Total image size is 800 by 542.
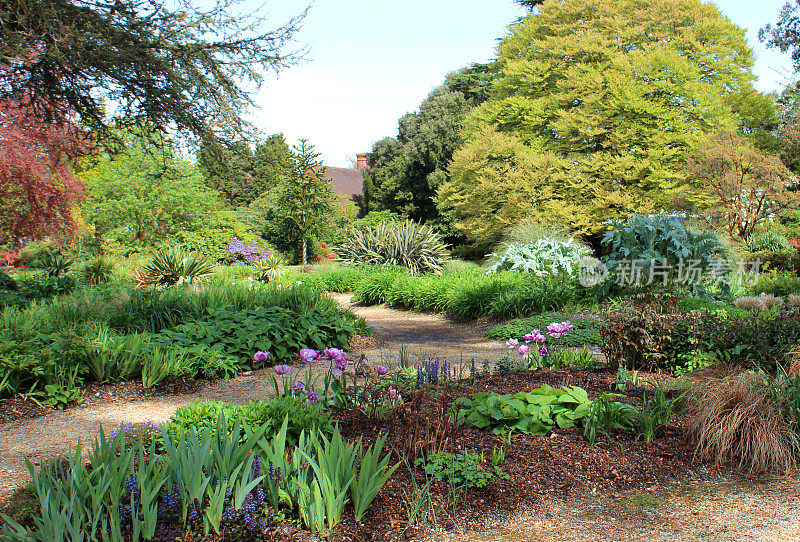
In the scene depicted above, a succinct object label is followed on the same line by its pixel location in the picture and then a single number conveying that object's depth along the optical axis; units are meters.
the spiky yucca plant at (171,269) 12.05
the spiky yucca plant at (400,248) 15.27
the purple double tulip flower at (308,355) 3.66
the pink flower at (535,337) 4.83
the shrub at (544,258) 11.78
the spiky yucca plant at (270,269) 14.30
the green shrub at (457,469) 2.79
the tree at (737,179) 15.36
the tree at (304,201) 20.41
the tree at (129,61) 6.62
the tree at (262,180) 31.99
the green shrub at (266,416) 3.35
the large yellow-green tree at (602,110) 18.36
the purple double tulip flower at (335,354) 3.60
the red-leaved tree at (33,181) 12.21
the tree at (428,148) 27.67
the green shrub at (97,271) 12.34
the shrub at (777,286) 10.93
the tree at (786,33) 19.48
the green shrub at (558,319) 6.72
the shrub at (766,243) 15.72
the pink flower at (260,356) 3.72
